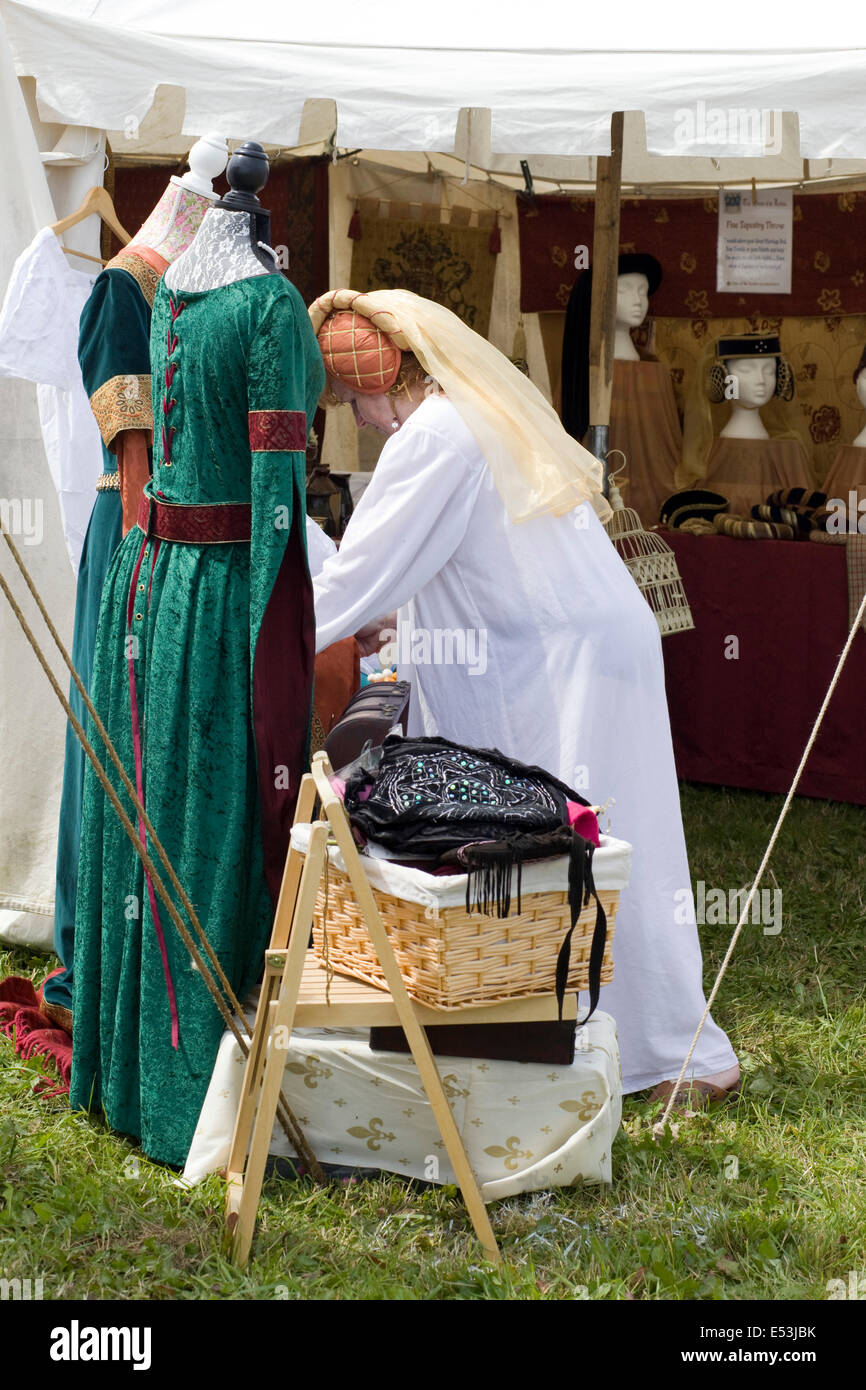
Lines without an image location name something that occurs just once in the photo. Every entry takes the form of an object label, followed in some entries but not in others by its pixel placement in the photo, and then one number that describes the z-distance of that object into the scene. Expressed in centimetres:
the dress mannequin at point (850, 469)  557
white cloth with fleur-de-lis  244
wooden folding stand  211
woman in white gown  274
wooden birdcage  509
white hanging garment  335
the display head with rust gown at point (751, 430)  582
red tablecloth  532
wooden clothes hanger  348
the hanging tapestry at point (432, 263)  600
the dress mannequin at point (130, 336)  288
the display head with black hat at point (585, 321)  607
